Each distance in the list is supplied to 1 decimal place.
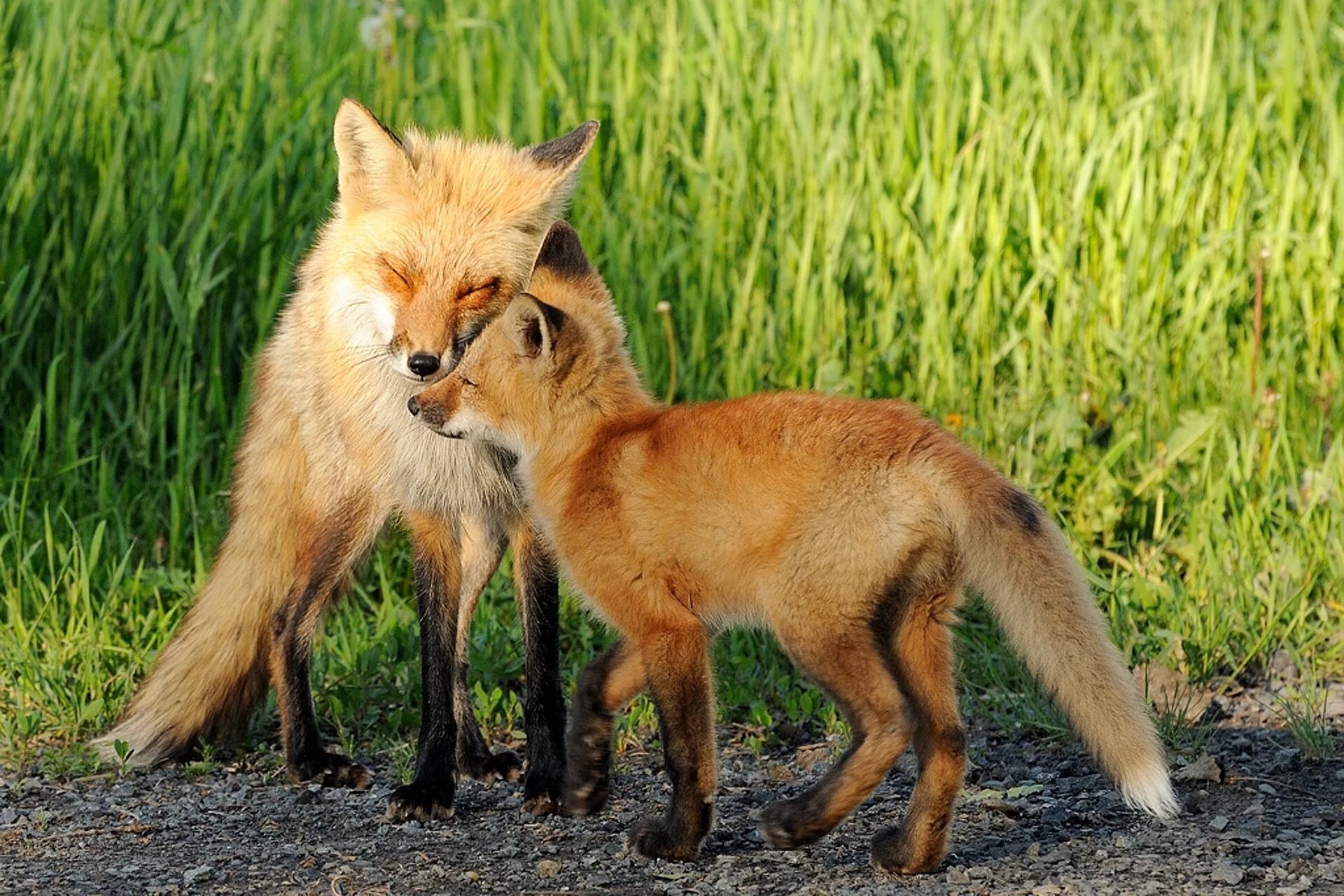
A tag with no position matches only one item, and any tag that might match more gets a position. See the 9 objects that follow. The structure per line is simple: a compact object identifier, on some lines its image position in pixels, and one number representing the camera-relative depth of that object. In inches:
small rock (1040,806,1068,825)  271.3
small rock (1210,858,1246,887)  233.8
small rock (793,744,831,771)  315.6
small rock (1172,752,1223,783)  284.8
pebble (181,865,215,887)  250.5
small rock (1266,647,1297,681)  343.9
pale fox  303.1
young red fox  233.8
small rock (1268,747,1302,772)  293.9
